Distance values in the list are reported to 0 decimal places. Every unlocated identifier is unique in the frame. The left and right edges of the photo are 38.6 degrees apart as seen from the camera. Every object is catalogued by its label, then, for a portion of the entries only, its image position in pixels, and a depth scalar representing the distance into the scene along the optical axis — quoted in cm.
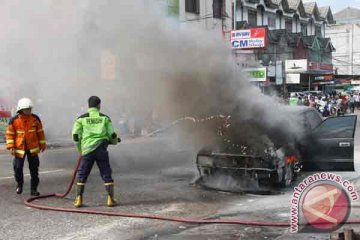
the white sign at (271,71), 4053
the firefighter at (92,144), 700
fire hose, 584
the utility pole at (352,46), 6402
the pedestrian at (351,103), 4023
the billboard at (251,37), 2509
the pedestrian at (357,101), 4278
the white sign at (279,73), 4164
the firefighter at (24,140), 770
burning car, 809
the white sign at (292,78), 4482
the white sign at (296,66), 4481
